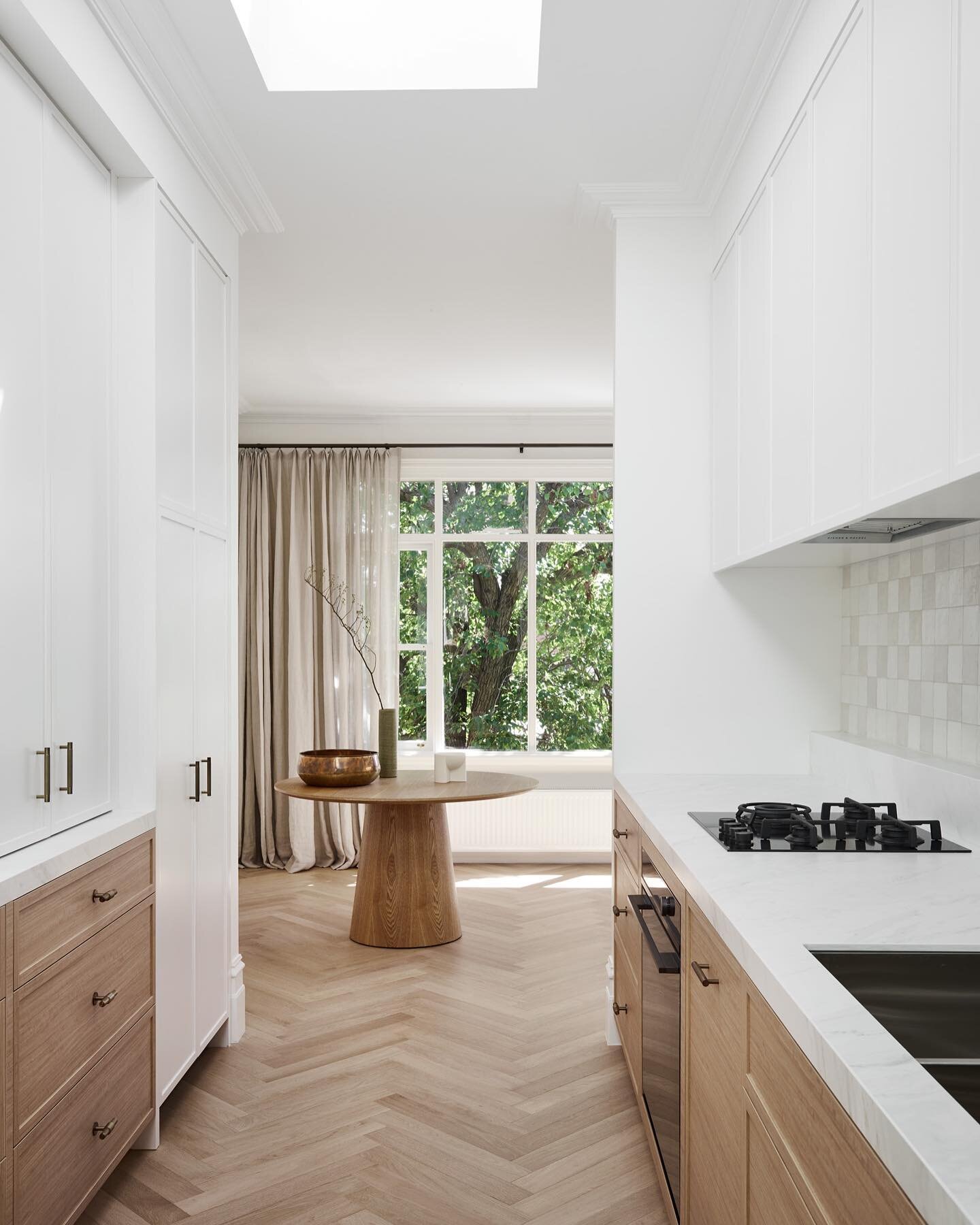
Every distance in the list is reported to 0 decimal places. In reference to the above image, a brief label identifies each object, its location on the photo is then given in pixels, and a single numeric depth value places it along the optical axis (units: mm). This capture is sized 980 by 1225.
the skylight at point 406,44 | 2512
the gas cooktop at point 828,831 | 1898
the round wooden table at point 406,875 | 4301
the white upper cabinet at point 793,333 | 2094
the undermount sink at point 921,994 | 1191
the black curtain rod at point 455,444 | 6094
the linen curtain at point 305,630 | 5961
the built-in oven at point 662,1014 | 1931
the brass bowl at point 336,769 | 4227
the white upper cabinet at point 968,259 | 1266
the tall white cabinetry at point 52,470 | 1896
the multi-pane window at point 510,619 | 6266
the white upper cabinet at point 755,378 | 2465
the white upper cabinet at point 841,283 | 1743
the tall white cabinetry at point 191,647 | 2561
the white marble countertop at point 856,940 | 778
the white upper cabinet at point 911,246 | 1378
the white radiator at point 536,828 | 6020
